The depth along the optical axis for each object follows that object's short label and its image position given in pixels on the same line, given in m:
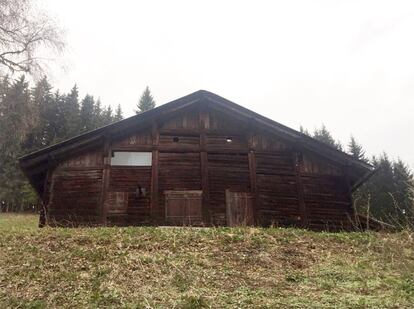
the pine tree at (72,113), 44.84
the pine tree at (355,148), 50.94
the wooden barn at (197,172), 15.64
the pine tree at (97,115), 47.83
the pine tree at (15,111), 19.47
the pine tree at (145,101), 50.34
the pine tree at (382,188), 39.72
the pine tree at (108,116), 49.40
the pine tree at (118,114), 52.22
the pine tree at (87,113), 46.76
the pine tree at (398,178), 43.06
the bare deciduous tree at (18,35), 18.27
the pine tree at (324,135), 50.56
